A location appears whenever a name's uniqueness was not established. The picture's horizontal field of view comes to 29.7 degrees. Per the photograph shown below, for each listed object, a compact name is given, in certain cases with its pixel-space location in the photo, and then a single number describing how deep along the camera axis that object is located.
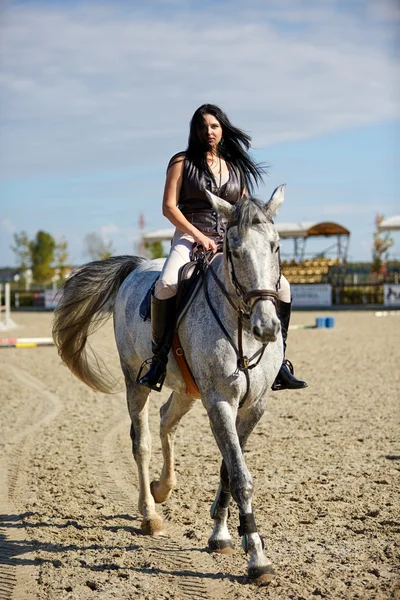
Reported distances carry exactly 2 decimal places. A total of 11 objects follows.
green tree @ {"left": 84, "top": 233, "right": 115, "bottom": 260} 67.19
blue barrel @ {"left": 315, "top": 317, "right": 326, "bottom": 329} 23.02
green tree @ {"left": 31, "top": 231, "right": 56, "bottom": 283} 61.66
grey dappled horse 4.29
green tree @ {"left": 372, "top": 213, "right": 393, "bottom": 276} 55.75
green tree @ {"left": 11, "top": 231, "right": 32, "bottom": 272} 65.38
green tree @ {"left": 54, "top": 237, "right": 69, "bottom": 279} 66.25
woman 5.15
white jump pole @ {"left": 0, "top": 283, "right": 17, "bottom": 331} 24.58
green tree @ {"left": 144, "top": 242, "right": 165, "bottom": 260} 60.58
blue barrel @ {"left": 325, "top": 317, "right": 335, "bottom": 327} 23.02
